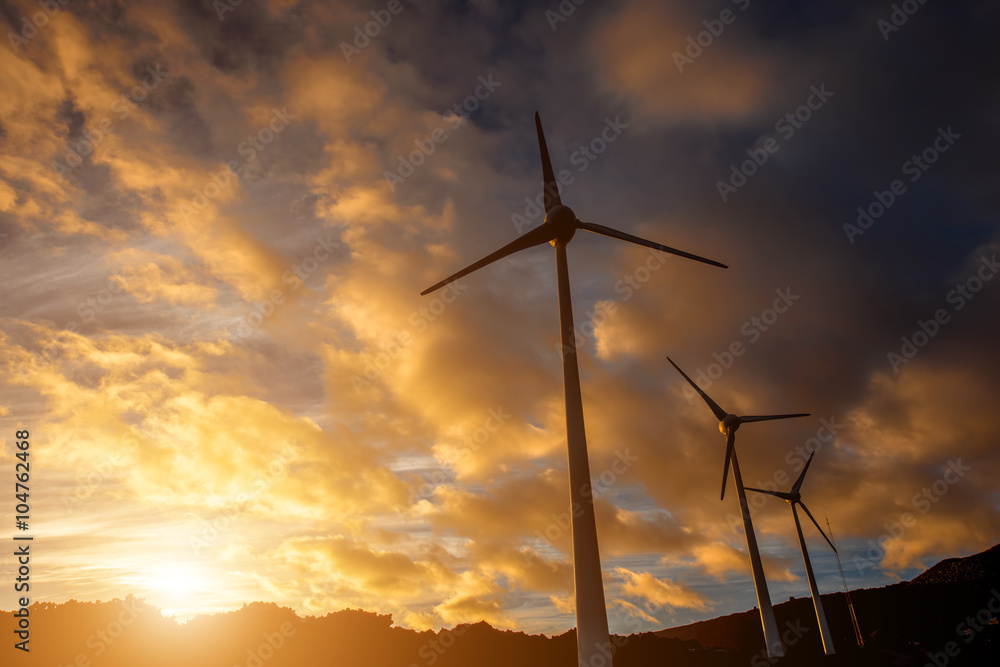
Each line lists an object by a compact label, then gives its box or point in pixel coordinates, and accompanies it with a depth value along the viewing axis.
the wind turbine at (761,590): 76.69
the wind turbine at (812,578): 101.81
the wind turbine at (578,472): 27.05
